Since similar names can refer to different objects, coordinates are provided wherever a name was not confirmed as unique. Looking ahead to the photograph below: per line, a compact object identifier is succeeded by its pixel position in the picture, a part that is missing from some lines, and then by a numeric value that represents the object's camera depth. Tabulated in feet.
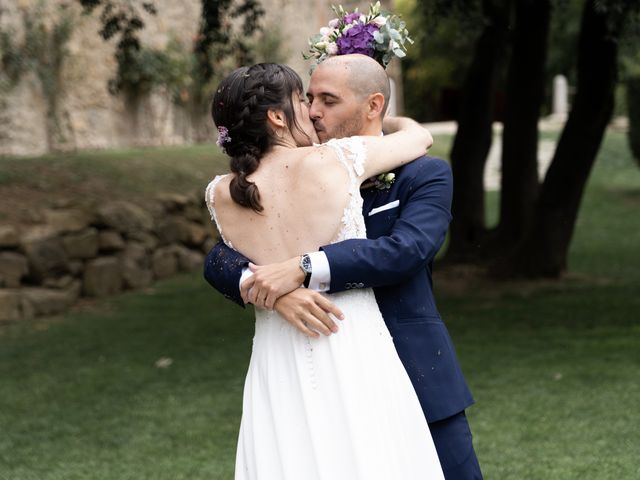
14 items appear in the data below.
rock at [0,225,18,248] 33.68
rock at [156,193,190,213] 44.01
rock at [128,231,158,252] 40.70
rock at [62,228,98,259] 36.73
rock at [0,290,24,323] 32.86
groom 9.68
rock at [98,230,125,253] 38.68
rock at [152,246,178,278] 42.34
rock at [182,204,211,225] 45.37
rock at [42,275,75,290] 35.59
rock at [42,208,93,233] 36.60
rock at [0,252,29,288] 33.68
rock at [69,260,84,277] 36.91
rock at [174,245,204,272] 44.14
